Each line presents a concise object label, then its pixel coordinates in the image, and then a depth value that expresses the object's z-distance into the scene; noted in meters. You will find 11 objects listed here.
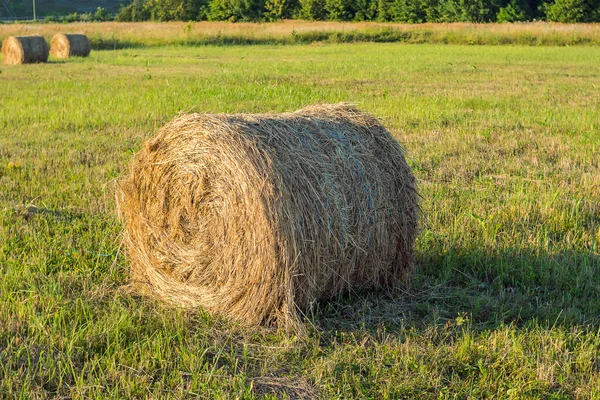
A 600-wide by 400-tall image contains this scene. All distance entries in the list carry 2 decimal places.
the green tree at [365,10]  60.41
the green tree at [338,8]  59.91
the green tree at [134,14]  70.62
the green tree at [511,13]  54.56
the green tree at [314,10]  61.00
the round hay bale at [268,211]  4.32
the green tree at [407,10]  58.03
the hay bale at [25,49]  24.08
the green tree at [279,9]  62.53
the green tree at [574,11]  53.53
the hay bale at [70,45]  28.33
